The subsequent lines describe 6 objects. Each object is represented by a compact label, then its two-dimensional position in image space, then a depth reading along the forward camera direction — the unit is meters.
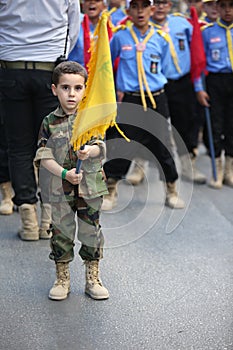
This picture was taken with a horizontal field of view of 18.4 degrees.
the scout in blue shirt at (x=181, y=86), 7.16
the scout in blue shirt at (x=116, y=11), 8.04
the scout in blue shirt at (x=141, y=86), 6.27
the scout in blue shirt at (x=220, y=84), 7.03
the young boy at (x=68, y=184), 4.21
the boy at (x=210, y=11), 7.92
